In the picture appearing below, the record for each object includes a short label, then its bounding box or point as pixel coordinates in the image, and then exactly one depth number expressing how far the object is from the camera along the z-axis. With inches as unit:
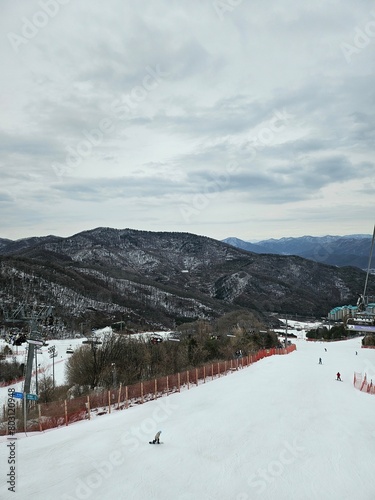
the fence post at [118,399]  973.0
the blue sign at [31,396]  693.3
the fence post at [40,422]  768.5
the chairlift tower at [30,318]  1026.1
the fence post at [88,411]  865.5
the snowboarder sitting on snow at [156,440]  647.1
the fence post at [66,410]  819.8
